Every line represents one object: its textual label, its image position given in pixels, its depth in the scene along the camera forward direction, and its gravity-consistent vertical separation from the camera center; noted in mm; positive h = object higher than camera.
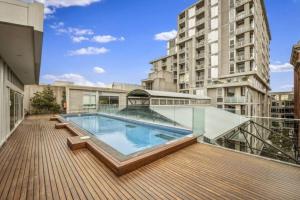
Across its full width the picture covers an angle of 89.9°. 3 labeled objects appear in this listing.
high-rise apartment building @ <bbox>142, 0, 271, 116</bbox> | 20031 +6748
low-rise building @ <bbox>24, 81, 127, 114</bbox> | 13719 +295
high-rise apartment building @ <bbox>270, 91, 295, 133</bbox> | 37844 -1392
